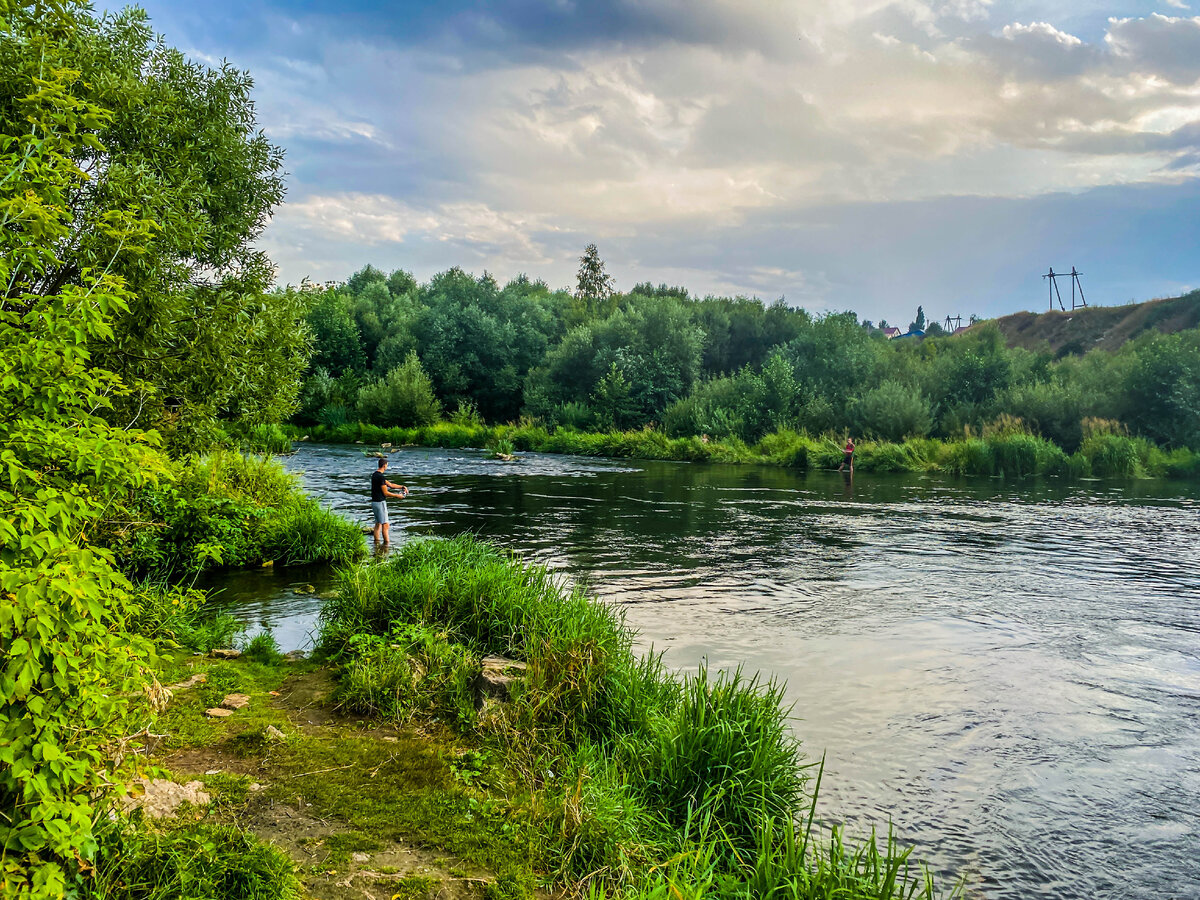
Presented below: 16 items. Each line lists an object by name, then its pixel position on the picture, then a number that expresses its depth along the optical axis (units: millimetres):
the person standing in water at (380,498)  14852
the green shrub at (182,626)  7865
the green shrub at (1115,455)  33500
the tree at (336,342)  65438
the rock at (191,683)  6646
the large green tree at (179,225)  9062
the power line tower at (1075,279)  90856
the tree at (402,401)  55094
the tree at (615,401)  52250
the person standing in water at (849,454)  34062
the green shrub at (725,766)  5203
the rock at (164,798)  4218
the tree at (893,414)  40844
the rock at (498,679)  6449
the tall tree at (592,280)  87750
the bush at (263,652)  7883
